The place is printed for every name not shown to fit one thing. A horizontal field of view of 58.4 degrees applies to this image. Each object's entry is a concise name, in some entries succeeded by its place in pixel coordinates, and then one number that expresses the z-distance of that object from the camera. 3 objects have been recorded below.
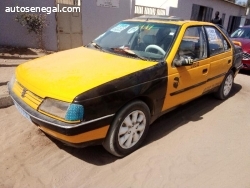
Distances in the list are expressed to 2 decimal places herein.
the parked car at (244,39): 6.89
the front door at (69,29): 7.76
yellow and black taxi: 2.27
